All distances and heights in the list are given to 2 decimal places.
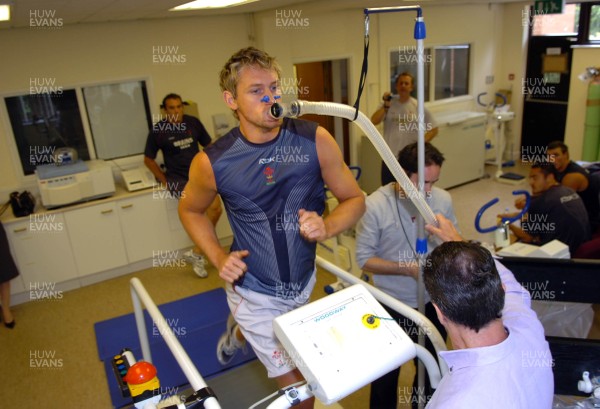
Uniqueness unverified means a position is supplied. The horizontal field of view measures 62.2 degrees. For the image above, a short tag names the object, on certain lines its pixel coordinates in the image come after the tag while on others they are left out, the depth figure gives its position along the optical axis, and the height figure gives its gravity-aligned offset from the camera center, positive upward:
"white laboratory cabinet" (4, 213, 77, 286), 4.41 -1.50
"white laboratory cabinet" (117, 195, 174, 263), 4.83 -1.50
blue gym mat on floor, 3.35 -1.99
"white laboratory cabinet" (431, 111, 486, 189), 6.53 -1.33
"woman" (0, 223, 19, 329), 4.05 -1.54
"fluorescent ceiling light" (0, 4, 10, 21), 2.80 +0.41
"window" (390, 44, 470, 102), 6.62 -0.32
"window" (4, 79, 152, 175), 4.80 -0.46
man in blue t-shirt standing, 4.80 -0.77
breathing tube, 1.46 -0.23
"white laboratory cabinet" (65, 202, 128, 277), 4.63 -1.51
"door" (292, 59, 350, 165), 6.51 -0.41
